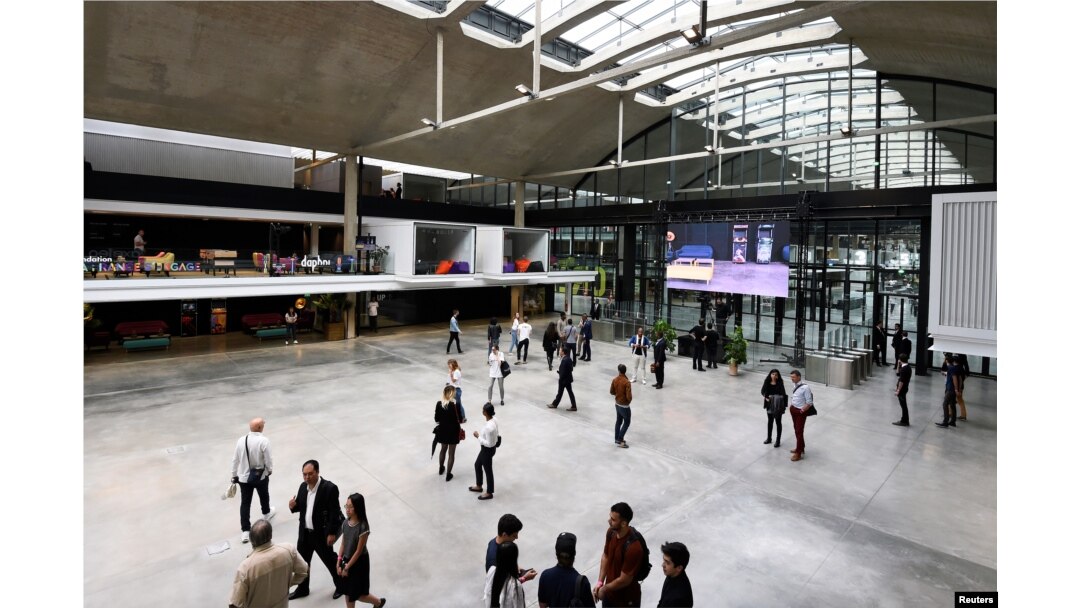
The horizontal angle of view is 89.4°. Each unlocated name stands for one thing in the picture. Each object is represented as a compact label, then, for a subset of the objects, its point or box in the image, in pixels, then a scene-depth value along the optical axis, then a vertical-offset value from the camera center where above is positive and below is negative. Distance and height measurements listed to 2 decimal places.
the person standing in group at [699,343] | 16.28 -1.49
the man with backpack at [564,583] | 3.70 -2.00
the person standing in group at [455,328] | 17.53 -1.16
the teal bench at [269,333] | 19.66 -1.49
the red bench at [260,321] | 20.81 -1.12
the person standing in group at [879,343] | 16.97 -1.53
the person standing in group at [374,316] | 21.39 -0.96
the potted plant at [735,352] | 15.48 -1.70
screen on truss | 17.86 +1.27
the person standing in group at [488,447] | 7.05 -2.00
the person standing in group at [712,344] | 16.55 -1.56
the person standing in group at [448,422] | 7.54 -1.81
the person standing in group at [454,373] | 8.95 -1.34
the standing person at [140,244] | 14.72 +1.49
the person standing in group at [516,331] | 16.40 -1.18
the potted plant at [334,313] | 20.42 -0.81
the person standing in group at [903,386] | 10.59 -1.82
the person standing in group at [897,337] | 14.83 -1.19
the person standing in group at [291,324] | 19.27 -1.15
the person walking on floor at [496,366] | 11.33 -1.53
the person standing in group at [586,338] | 16.81 -1.39
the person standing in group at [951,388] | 10.70 -1.86
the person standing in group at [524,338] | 16.22 -1.34
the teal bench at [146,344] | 17.26 -1.69
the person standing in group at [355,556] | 4.57 -2.23
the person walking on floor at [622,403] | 9.09 -1.83
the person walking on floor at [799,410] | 8.84 -1.89
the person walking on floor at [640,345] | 14.05 -1.36
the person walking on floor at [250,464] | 6.04 -1.92
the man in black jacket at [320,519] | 4.98 -2.09
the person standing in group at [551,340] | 15.29 -1.33
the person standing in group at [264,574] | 3.75 -1.99
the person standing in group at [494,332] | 14.27 -1.04
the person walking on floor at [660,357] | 13.50 -1.60
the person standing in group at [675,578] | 3.62 -1.93
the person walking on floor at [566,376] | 11.09 -1.71
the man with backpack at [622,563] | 4.10 -2.08
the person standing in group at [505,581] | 4.00 -2.14
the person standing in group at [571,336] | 14.12 -1.13
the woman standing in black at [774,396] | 9.37 -1.76
